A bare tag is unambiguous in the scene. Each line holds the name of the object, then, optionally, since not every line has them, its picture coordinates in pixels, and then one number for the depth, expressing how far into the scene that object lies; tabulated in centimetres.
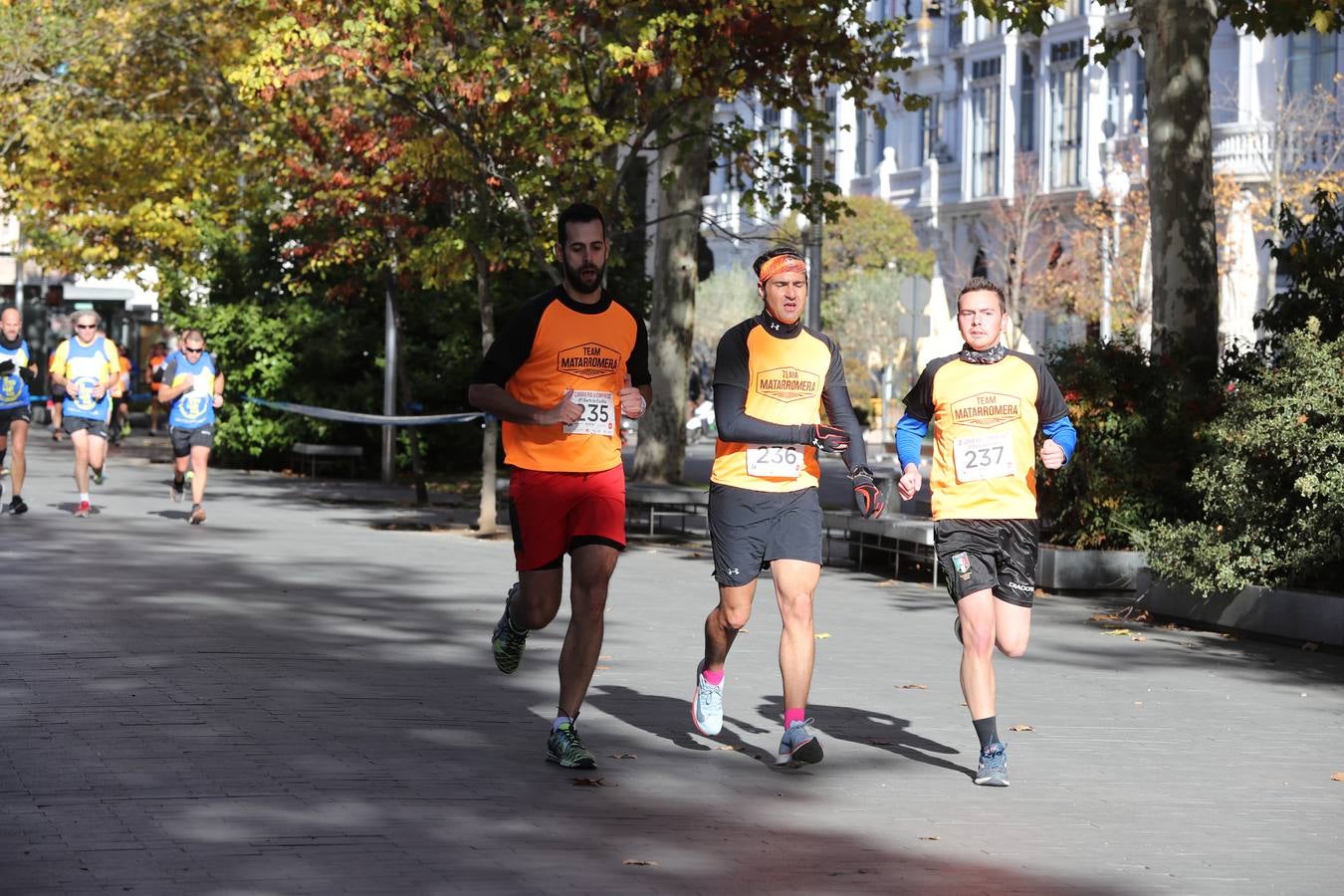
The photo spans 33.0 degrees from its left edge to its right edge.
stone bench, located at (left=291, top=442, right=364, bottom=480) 3000
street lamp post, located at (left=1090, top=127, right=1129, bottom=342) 4128
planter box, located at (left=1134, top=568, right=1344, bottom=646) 1324
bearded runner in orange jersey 811
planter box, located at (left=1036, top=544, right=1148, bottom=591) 1661
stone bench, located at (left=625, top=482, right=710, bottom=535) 2158
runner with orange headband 845
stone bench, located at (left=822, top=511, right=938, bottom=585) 1752
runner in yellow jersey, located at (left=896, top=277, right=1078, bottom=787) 828
